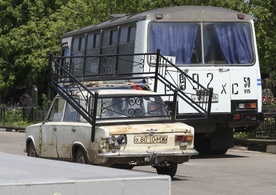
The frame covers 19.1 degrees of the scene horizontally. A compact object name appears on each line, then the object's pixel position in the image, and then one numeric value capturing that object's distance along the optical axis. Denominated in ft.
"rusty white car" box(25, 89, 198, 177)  43.83
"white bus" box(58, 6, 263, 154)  65.57
